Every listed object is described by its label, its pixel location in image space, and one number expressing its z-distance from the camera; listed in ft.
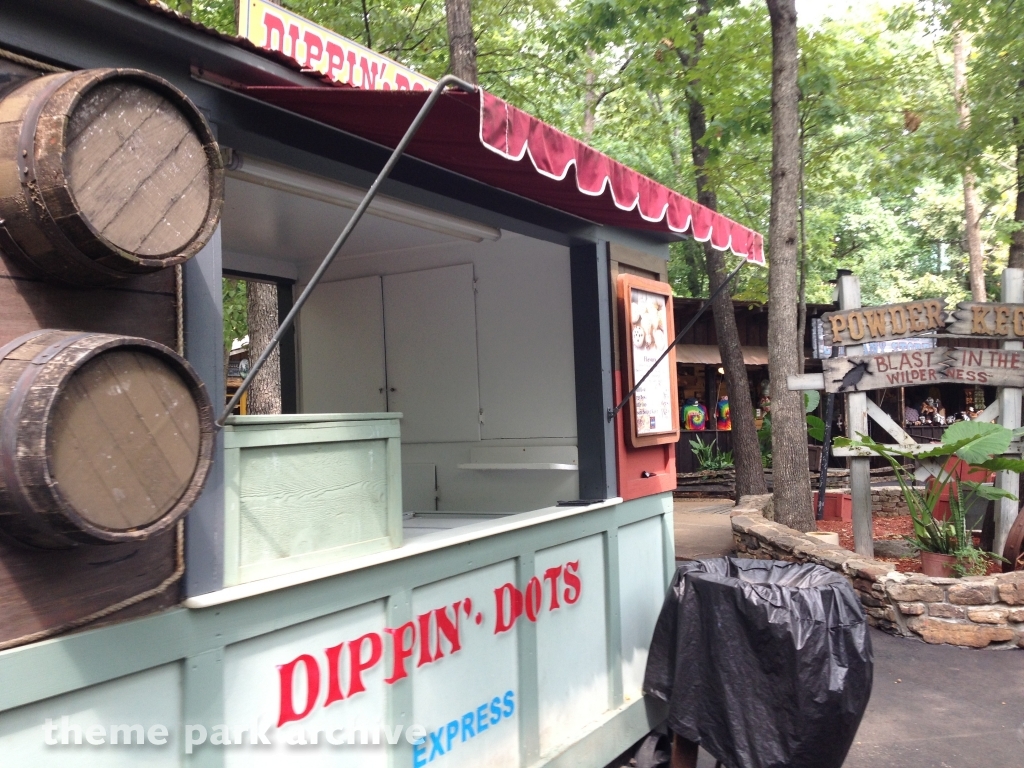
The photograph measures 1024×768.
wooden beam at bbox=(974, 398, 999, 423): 29.35
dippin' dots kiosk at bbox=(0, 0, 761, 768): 6.23
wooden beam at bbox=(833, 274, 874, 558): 28.25
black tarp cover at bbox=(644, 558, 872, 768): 11.55
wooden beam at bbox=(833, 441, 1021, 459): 27.99
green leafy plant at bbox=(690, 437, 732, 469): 59.11
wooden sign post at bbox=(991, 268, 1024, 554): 28.40
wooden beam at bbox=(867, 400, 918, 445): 28.43
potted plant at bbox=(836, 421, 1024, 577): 24.48
